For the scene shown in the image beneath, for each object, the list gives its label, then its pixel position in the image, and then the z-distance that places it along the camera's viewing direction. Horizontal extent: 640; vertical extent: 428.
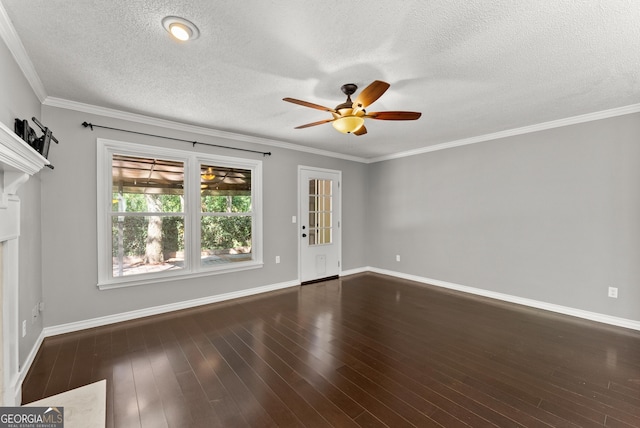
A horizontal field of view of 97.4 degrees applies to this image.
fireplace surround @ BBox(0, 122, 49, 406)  1.65
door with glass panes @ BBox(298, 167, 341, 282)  5.04
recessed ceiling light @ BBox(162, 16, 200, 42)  1.75
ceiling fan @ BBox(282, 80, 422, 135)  2.29
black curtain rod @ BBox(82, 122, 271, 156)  3.08
